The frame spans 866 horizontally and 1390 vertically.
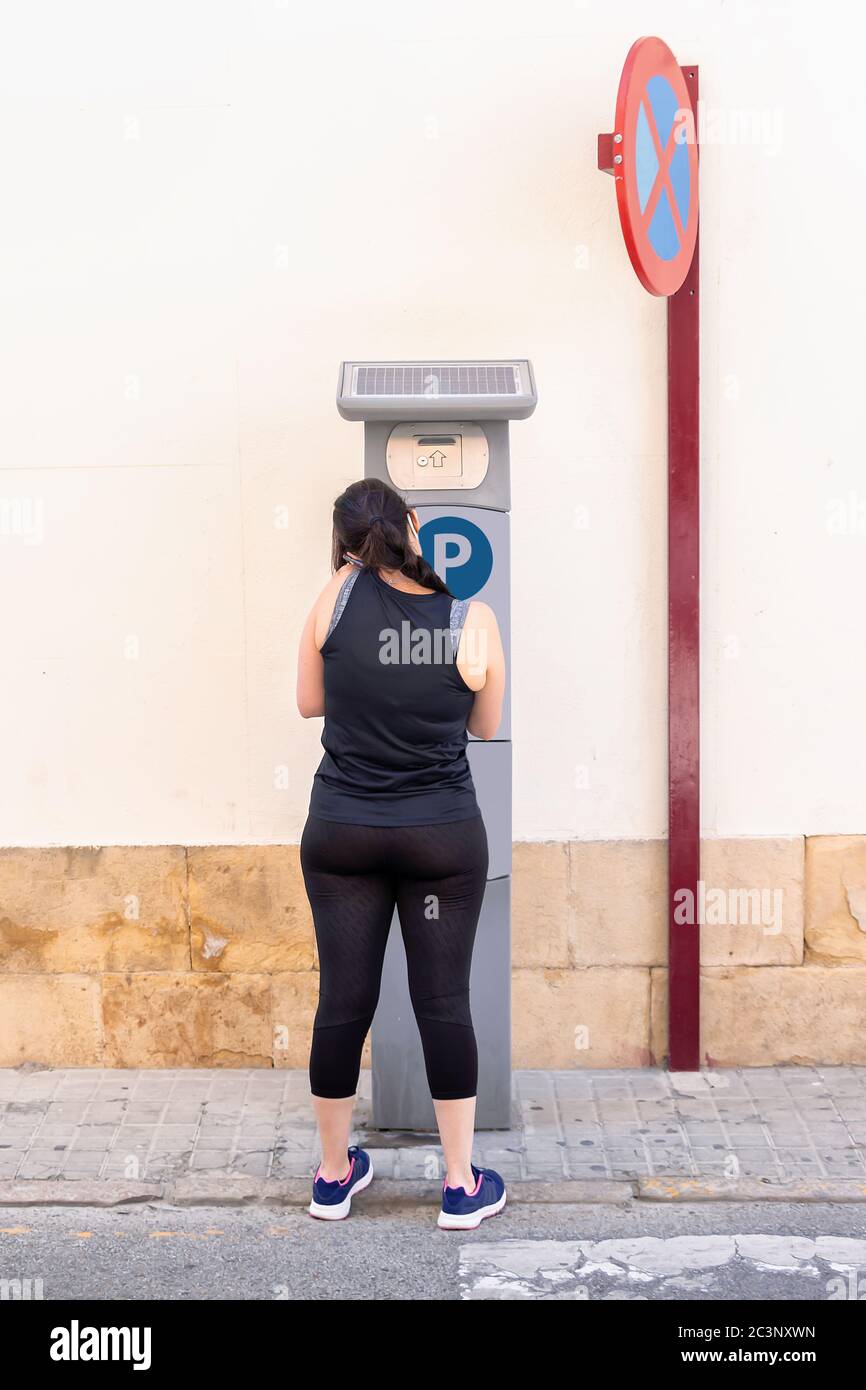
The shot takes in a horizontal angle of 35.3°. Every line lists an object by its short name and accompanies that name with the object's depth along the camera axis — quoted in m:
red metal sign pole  4.18
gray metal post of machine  3.52
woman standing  3.28
